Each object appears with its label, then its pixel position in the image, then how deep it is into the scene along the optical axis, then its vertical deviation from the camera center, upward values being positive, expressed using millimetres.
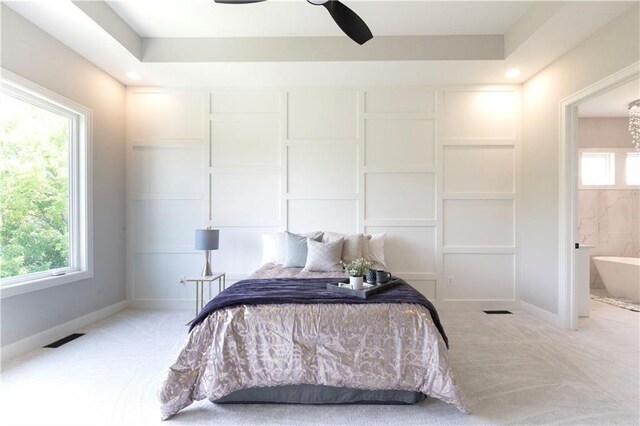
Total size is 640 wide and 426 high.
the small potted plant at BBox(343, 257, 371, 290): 2280 -456
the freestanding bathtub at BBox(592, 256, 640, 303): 4391 -925
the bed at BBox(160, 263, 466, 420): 1966 -907
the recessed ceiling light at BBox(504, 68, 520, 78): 3717 +1688
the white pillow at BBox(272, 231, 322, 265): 3676 -384
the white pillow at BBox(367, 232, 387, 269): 3776 -455
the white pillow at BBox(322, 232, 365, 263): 3583 -386
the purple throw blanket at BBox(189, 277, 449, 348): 2111 -594
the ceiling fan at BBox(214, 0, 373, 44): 1948 +1319
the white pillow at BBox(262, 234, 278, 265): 3801 -449
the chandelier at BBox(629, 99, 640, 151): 4554 +1436
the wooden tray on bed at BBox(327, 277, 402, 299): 2186 -560
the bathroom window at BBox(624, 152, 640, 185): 5242 +730
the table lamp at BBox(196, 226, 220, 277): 3656 -347
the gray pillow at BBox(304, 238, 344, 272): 3297 -478
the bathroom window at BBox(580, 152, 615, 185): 5320 +761
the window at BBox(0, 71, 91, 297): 2797 +236
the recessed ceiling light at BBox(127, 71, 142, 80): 3814 +1689
